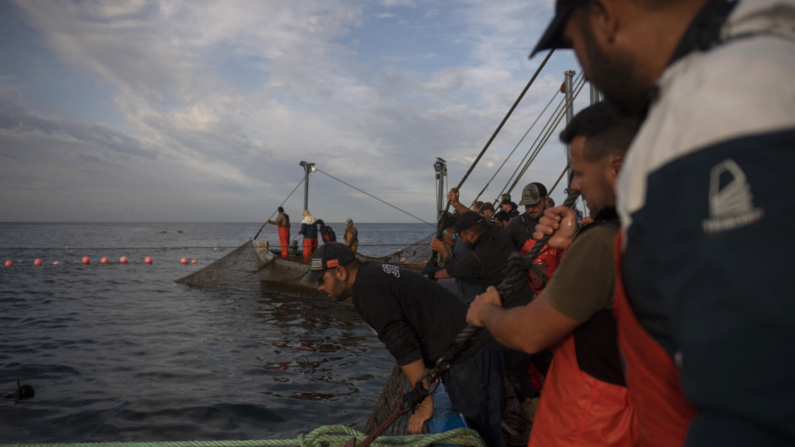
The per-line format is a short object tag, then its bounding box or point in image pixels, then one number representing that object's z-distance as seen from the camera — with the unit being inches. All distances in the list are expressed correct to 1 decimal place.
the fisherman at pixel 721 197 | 20.9
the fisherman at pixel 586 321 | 58.5
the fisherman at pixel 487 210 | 336.8
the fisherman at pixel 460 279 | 214.5
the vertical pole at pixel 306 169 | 717.9
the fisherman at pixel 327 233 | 564.0
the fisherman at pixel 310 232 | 615.4
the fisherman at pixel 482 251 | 188.9
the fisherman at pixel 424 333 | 114.0
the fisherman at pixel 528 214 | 227.6
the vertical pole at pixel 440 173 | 370.3
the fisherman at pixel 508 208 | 339.2
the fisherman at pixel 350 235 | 589.0
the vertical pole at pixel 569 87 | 376.3
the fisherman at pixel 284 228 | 635.5
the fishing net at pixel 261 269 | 550.9
